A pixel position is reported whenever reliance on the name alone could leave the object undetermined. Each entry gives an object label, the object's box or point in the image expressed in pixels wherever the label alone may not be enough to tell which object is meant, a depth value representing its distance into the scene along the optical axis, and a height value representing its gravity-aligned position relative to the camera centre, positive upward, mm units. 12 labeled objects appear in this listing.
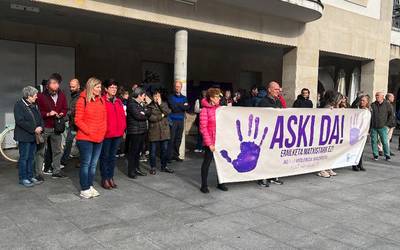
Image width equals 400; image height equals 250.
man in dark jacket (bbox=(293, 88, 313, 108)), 10257 +58
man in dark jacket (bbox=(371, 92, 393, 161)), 10641 -415
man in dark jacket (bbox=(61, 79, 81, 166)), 7609 -647
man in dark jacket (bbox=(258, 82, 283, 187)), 7496 +44
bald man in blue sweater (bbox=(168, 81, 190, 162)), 9164 -294
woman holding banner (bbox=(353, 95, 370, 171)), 9484 +26
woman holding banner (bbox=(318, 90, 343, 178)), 8609 +47
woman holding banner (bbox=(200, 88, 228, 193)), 6656 -291
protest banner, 6902 -701
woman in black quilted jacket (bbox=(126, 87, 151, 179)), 7254 -374
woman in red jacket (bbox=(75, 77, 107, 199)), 5898 -407
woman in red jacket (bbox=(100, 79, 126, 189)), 6484 -559
